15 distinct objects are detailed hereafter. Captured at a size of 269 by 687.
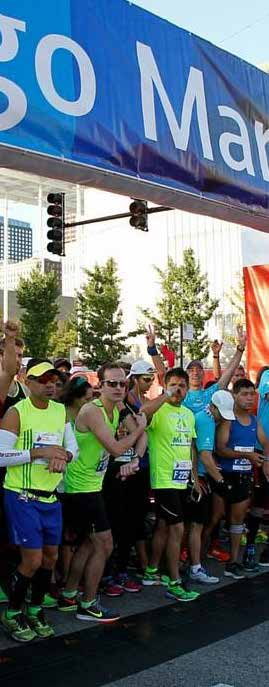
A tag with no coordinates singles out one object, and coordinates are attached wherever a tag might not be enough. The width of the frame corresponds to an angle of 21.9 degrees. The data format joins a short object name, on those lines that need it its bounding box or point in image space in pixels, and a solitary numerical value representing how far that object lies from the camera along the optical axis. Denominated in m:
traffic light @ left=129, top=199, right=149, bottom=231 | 13.41
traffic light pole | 12.53
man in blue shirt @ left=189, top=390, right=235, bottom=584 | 5.81
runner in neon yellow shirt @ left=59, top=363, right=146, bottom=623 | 4.80
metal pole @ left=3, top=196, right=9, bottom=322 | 57.40
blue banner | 4.87
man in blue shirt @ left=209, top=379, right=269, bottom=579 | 6.20
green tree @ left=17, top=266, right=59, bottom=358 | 39.31
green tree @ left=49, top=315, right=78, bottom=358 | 42.36
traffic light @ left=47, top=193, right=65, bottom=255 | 14.22
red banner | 8.88
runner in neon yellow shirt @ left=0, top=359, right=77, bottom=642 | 4.34
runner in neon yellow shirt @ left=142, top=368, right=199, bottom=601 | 5.45
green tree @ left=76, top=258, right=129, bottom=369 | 41.47
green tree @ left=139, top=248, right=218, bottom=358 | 39.56
